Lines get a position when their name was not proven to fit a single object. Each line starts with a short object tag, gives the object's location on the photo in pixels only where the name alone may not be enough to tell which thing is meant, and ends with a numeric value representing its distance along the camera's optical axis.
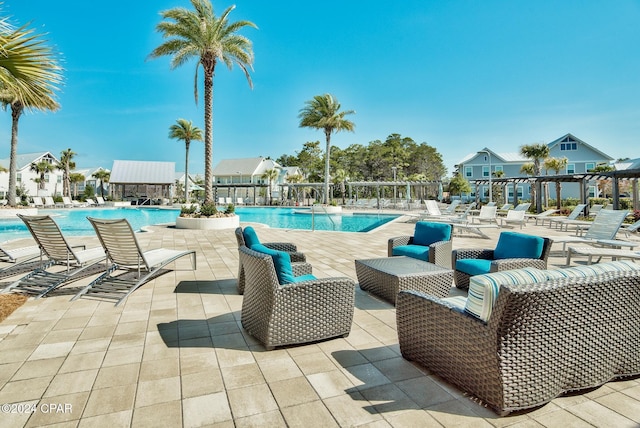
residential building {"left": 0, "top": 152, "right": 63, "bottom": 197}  35.75
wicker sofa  1.79
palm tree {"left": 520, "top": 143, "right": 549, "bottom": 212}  24.77
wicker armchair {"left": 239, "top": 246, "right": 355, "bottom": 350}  2.59
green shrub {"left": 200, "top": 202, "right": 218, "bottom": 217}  12.23
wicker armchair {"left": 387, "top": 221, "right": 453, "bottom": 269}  4.73
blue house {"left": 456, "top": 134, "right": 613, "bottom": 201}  31.84
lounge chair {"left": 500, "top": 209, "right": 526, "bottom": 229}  12.06
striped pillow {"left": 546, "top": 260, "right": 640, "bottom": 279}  1.93
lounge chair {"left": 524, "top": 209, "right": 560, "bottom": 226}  13.54
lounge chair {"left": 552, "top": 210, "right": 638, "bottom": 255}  6.87
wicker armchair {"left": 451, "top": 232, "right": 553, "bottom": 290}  3.86
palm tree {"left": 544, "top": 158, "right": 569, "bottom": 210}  25.50
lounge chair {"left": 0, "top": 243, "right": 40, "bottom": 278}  4.69
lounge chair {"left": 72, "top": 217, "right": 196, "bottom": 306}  3.93
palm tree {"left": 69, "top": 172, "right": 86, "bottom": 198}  42.72
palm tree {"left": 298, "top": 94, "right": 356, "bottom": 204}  26.42
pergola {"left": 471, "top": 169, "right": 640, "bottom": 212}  14.46
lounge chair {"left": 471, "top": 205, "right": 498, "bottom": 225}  13.23
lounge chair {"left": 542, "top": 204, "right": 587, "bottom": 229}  12.71
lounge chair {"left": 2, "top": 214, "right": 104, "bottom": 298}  4.12
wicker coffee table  3.65
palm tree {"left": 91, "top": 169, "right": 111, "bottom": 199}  45.56
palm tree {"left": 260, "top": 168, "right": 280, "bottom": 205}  38.78
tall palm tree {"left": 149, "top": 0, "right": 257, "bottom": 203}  12.46
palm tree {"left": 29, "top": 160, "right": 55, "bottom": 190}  37.18
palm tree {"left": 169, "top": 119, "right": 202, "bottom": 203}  31.98
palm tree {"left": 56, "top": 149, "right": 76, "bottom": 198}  37.22
